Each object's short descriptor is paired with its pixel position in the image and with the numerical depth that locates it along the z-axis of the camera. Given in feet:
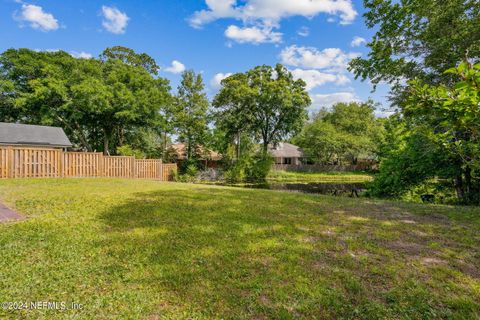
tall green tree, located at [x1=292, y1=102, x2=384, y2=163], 113.09
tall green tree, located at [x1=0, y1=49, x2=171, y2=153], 64.08
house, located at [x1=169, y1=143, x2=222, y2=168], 91.76
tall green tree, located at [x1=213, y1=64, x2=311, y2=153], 92.48
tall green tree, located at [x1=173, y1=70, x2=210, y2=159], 85.15
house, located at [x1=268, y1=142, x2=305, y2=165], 125.29
